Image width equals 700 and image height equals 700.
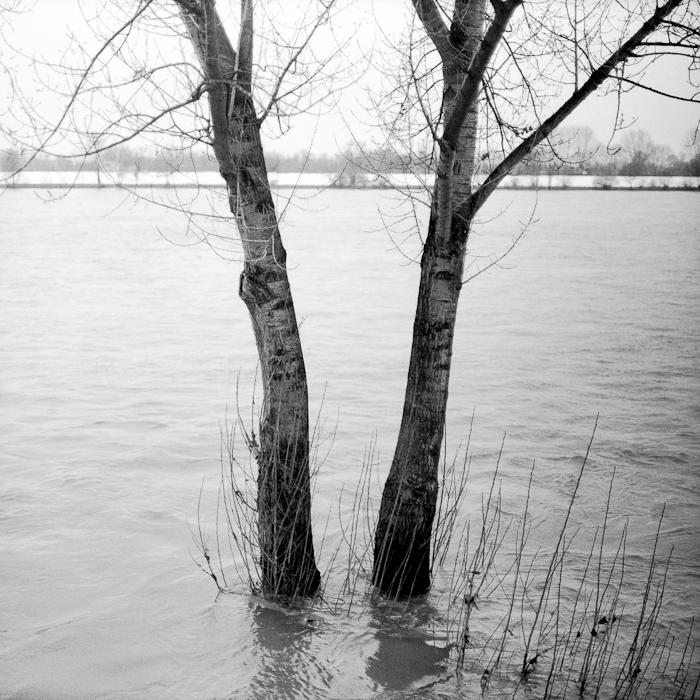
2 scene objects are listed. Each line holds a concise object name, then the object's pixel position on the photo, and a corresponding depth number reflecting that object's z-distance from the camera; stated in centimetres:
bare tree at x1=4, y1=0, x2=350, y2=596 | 512
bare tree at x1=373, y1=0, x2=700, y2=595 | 533
